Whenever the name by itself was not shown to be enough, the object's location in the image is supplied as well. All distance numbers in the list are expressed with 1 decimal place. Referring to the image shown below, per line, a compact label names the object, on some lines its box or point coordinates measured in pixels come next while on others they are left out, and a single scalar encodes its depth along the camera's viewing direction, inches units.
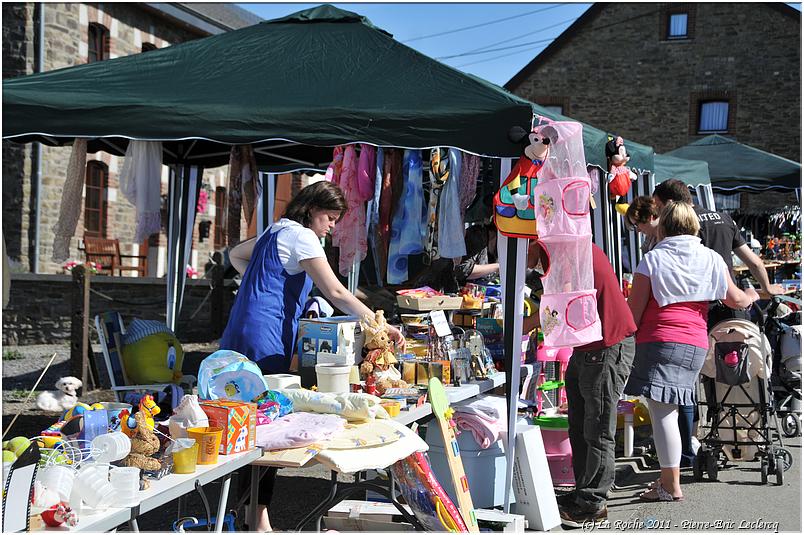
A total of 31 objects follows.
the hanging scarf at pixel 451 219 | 231.3
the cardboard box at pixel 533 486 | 173.3
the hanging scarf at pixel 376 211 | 238.4
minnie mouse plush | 222.7
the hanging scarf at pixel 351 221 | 239.3
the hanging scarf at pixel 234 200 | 249.3
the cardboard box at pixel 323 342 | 151.6
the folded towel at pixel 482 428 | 175.8
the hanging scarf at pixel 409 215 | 241.6
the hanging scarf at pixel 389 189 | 242.1
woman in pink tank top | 182.5
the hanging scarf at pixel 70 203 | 237.3
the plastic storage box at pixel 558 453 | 202.5
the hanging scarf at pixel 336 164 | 241.9
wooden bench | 623.5
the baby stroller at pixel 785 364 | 267.1
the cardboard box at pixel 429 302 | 192.2
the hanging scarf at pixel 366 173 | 237.9
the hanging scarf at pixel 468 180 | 245.0
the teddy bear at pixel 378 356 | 156.8
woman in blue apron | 154.3
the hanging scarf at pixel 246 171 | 247.6
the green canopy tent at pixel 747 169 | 456.8
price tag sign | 178.1
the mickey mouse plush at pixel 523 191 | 165.3
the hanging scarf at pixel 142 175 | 247.1
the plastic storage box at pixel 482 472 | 177.3
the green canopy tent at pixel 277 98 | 187.2
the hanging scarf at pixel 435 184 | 235.3
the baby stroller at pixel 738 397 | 214.5
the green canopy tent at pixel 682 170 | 347.9
